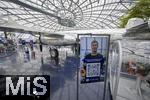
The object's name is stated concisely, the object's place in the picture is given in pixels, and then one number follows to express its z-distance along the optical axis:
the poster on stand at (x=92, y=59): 1.84
